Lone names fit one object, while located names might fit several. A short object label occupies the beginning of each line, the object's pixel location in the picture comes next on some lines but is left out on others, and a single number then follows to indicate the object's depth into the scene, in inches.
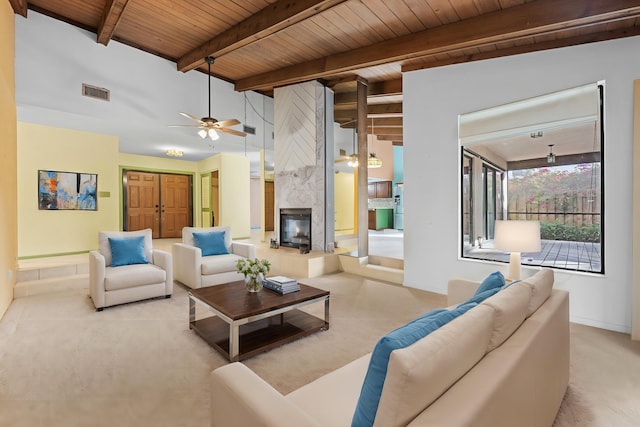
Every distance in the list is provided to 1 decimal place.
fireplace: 229.6
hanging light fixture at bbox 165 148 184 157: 292.7
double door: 330.0
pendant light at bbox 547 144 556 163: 149.3
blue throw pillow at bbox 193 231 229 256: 180.5
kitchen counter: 495.5
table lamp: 109.3
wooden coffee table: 95.6
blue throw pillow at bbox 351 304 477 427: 37.6
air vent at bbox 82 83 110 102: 179.7
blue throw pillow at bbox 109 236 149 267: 153.4
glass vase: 115.3
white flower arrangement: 115.0
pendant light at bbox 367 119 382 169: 318.1
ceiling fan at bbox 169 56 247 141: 187.2
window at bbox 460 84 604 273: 129.8
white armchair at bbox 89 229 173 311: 136.6
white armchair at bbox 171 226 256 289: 166.6
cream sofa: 34.6
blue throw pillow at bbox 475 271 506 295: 73.2
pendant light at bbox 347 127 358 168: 282.0
